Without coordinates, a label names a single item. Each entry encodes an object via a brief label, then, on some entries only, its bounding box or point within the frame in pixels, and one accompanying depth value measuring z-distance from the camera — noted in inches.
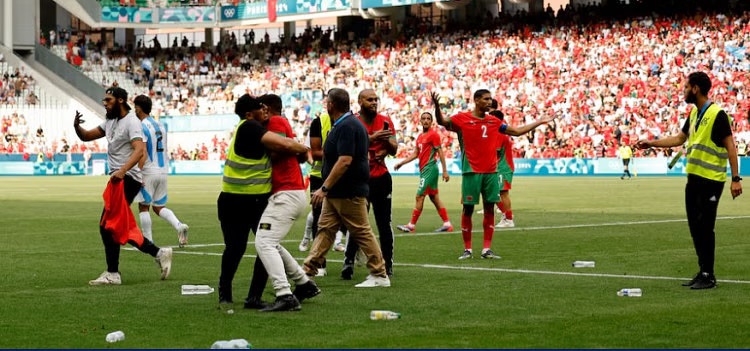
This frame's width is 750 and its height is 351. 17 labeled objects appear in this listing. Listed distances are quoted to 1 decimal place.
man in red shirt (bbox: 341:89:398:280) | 517.0
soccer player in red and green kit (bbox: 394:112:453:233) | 826.2
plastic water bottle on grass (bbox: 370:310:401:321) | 395.9
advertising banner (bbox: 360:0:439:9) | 2546.5
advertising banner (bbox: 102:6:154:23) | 2992.1
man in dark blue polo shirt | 456.4
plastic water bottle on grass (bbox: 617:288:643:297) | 452.8
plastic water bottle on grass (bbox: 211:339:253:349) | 328.8
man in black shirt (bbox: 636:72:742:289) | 485.1
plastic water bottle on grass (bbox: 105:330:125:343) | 350.0
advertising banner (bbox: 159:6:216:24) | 3063.5
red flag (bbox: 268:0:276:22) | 2910.9
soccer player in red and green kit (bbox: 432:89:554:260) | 619.5
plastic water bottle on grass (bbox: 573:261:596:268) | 564.1
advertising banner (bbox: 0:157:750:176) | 1979.6
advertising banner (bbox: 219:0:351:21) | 2759.6
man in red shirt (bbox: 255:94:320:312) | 416.5
